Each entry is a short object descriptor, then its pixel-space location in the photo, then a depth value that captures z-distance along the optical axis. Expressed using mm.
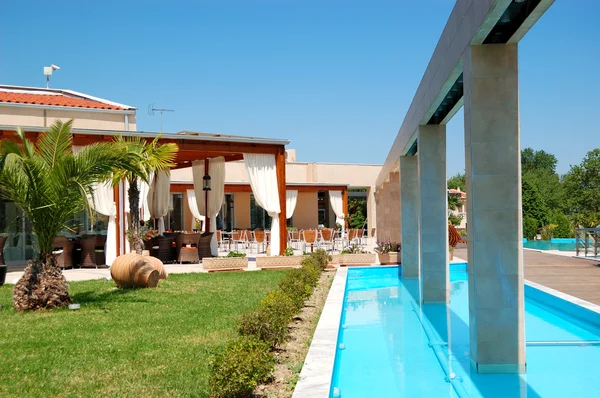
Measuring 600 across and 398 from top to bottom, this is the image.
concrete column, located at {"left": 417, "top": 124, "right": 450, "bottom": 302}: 9469
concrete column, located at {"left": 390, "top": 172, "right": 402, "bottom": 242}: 17823
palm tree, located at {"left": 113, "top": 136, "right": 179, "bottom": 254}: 13609
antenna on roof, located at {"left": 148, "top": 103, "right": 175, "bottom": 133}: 23328
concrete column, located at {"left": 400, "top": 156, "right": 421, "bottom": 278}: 12633
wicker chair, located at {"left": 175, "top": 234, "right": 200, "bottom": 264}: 16203
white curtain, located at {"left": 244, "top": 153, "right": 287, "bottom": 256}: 16156
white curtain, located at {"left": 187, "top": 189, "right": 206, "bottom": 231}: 25641
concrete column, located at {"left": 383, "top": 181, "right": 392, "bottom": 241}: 20094
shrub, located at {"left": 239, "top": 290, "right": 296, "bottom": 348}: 5770
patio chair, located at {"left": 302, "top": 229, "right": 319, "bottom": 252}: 20177
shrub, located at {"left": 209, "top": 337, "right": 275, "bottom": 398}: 4156
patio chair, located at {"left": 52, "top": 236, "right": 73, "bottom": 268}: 14723
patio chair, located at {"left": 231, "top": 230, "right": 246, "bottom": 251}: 22891
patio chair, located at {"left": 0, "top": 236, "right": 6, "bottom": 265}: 13778
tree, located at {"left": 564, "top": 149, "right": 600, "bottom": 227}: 40344
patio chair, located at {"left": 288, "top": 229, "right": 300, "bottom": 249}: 23634
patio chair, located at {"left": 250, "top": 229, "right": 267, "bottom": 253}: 21078
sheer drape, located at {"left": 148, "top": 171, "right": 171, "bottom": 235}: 19156
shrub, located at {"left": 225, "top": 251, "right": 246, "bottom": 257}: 14996
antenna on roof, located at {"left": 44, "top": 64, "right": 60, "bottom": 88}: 26703
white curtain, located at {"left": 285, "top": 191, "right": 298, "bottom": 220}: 28016
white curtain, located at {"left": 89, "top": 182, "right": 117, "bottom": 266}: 14805
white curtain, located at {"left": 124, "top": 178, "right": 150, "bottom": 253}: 15411
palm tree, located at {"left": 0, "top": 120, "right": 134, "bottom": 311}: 8617
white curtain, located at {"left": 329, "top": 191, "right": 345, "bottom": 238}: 29000
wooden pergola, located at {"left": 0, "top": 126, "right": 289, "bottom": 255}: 14625
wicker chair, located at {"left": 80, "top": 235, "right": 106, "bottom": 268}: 14961
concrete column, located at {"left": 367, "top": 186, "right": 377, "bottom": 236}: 30219
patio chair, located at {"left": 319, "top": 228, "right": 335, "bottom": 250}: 20786
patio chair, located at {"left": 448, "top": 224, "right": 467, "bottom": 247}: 19503
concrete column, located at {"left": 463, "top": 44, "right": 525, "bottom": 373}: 5375
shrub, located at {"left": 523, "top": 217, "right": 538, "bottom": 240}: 28438
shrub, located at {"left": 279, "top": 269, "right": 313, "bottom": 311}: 8023
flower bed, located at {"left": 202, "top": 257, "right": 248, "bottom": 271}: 14383
